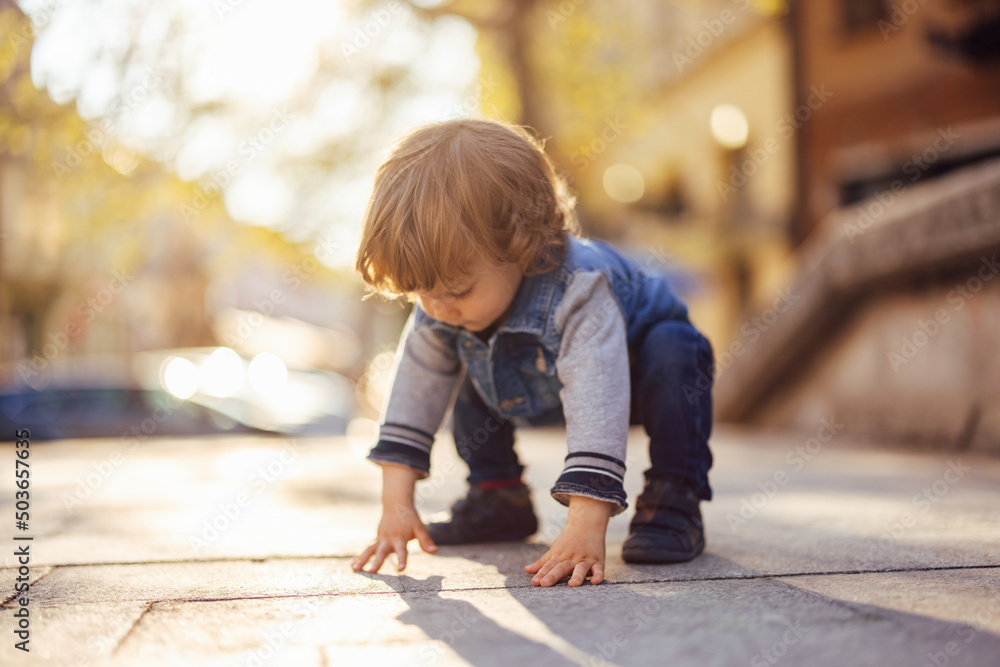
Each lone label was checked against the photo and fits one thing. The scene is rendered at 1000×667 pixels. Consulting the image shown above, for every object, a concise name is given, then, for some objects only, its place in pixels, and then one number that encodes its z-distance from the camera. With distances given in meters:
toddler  1.89
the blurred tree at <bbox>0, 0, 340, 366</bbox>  6.70
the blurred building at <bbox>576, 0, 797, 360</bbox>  14.99
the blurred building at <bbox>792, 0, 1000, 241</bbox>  10.21
